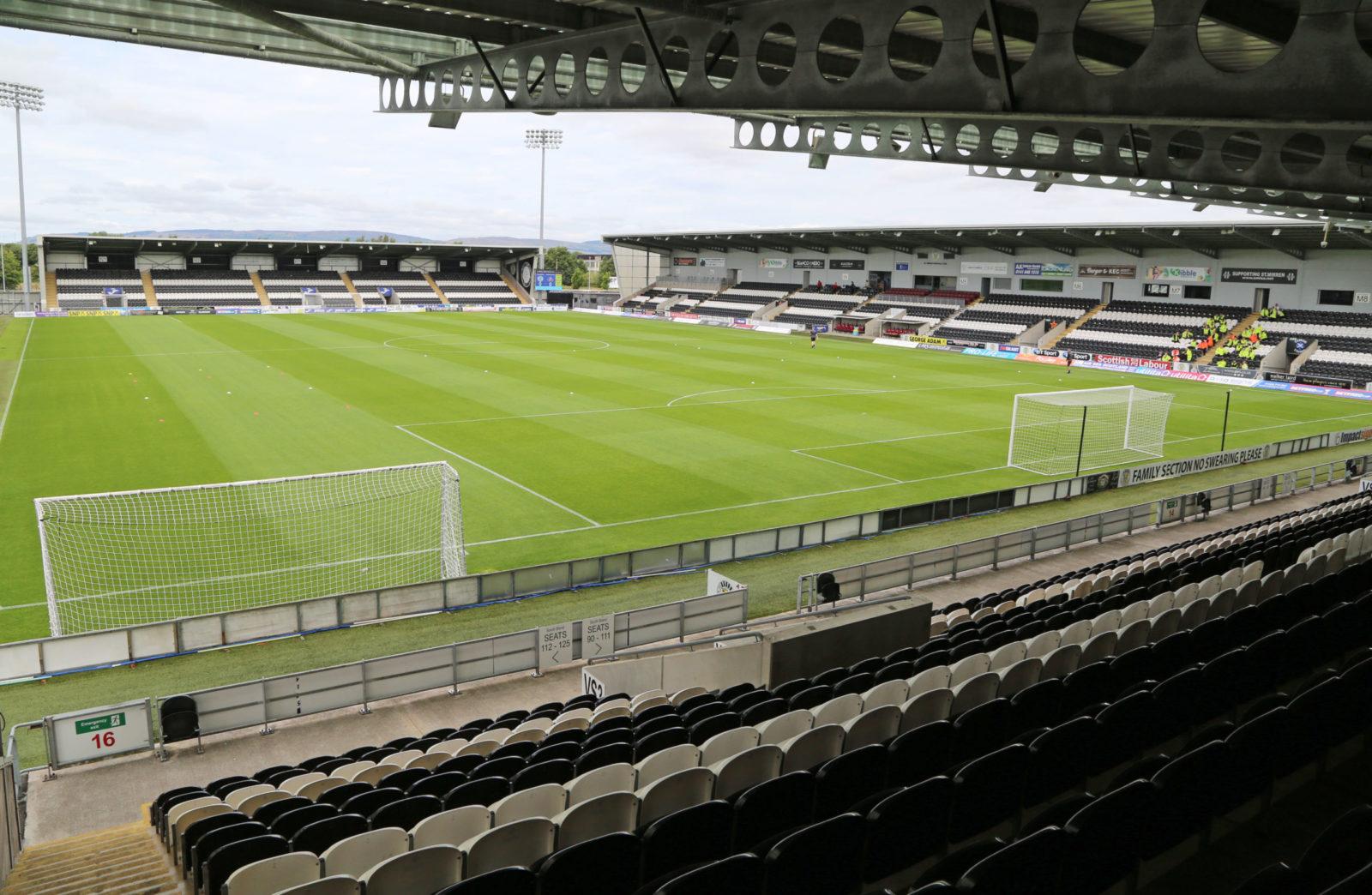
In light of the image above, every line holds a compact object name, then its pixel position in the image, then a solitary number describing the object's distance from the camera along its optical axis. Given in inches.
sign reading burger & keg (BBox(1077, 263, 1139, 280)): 2642.7
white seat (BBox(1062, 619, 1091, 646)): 363.6
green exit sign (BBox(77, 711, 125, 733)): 424.8
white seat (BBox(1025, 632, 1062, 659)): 356.2
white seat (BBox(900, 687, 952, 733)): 286.0
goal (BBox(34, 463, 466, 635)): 691.4
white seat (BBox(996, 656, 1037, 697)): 313.4
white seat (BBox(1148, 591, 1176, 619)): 404.2
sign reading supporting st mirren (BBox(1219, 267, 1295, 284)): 2295.8
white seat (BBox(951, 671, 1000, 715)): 299.3
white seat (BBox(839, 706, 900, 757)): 274.5
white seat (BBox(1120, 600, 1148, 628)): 388.2
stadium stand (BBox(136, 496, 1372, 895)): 191.2
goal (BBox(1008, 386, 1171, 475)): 1178.6
